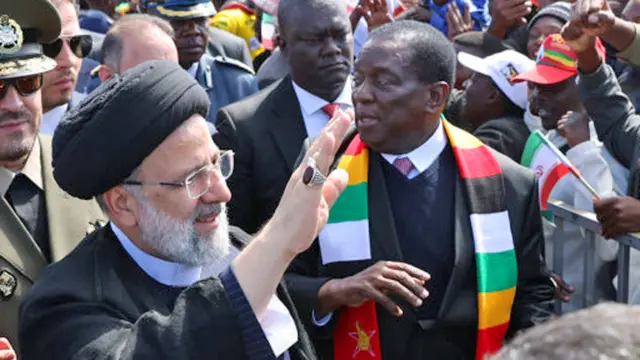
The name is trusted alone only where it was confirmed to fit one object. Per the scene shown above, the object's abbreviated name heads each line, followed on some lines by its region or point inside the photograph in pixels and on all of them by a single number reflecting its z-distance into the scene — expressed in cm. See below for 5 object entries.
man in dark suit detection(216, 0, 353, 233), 460
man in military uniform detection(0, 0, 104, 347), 334
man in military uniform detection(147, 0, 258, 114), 634
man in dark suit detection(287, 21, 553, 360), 363
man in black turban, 234
